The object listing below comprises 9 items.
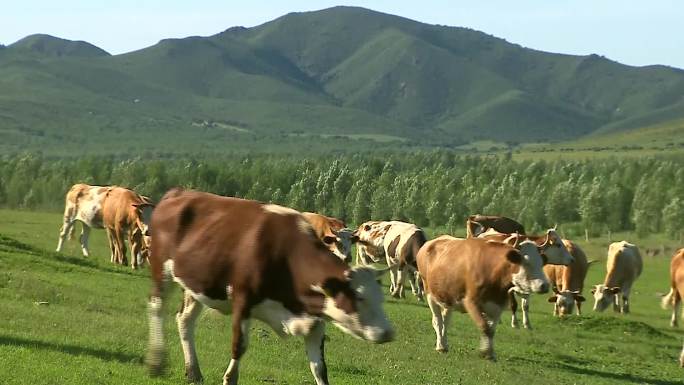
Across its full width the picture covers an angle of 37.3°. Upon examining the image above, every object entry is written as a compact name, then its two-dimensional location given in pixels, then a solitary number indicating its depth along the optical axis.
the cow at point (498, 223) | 44.09
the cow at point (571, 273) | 39.56
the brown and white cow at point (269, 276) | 12.97
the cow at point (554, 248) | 32.88
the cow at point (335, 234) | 35.41
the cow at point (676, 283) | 28.31
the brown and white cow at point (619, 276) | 41.97
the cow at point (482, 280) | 21.30
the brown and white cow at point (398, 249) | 36.34
